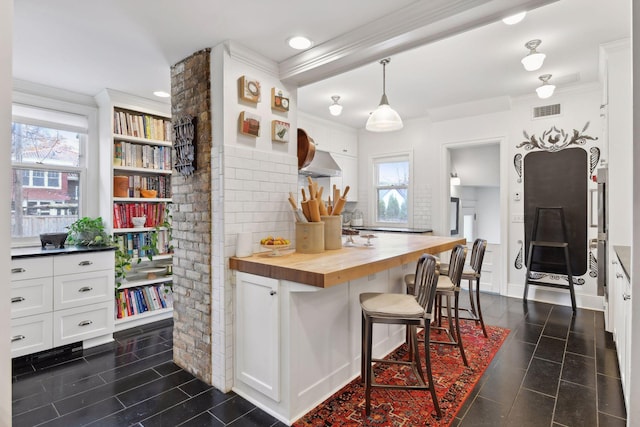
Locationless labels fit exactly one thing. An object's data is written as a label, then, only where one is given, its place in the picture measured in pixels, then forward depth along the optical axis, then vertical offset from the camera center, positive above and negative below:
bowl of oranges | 2.35 -0.21
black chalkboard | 4.12 +0.22
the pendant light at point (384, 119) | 3.25 +0.94
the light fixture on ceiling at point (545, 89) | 3.54 +1.33
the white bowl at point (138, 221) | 3.73 -0.07
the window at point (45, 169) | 3.27 +0.48
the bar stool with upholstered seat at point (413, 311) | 1.99 -0.58
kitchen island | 1.99 -0.71
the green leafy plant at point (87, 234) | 3.33 -0.19
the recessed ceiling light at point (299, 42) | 2.39 +1.26
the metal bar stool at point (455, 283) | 2.63 -0.55
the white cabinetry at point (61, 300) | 2.71 -0.75
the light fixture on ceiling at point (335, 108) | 4.31 +1.38
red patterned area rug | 1.99 -1.21
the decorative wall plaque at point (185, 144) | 2.57 +0.56
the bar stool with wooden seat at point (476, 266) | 3.06 -0.48
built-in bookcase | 3.58 +0.23
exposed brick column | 2.49 -0.13
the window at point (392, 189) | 5.79 +0.45
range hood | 4.78 +0.71
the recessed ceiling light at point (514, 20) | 2.36 +1.40
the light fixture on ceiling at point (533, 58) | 2.84 +1.34
